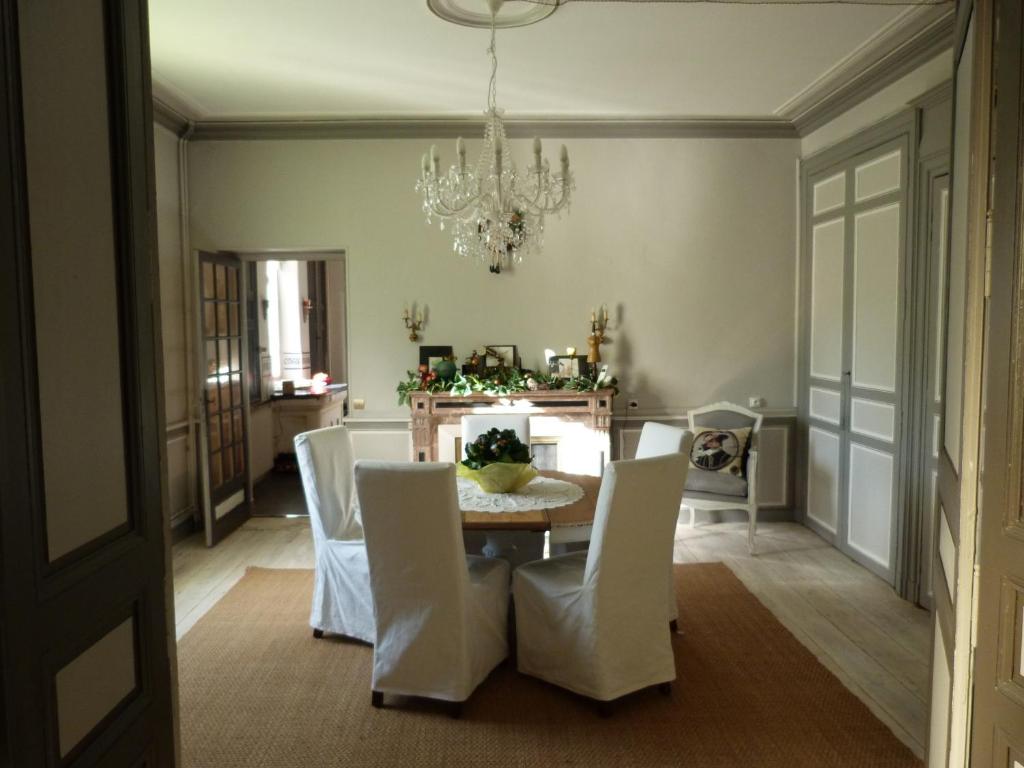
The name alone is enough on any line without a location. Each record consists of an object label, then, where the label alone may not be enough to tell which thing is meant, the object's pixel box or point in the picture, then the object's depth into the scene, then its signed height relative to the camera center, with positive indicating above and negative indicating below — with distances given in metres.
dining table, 2.94 -0.70
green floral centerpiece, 3.31 -0.54
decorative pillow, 4.84 -0.75
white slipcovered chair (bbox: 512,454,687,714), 2.70 -0.96
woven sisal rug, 2.55 -1.38
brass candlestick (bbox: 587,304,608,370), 5.23 +0.01
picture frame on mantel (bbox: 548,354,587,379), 5.27 -0.20
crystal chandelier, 3.42 +0.70
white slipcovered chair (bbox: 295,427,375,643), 3.30 -0.93
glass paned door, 4.86 -0.34
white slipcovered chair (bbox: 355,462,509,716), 2.62 -0.88
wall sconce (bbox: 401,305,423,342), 5.30 +0.14
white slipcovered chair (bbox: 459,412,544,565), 3.56 -0.96
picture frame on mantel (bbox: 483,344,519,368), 5.28 -0.12
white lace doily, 3.13 -0.68
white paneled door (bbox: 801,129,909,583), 4.08 -0.07
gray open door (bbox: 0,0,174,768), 1.12 -0.09
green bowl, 3.30 -0.60
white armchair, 4.69 -0.96
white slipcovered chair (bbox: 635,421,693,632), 3.31 -0.49
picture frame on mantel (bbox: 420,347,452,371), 5.30 -0.10
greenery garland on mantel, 5.02 -0.30
